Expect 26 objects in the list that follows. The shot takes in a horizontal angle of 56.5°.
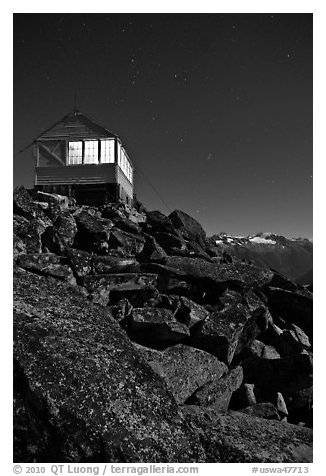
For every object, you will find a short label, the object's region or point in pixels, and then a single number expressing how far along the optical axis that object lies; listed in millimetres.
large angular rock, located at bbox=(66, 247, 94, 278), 6441
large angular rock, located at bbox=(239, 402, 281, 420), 4566
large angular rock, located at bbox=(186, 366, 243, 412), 4484
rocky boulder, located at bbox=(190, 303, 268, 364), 5391
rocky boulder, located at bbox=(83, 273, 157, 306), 5926
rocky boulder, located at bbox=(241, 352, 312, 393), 5176
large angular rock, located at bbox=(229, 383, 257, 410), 4844
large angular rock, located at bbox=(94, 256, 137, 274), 6828
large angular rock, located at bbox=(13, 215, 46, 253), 6559
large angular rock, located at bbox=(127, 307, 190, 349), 5164
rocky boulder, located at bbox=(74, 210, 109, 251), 8406
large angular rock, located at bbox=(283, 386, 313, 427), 5000
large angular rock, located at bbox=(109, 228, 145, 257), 8914
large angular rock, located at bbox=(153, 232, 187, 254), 10975
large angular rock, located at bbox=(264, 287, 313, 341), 7848
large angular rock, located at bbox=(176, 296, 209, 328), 5789
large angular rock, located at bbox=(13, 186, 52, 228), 8125
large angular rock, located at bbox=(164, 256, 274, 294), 7230
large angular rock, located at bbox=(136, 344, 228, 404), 4643
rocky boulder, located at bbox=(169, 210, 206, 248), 14925
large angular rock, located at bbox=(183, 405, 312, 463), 3580
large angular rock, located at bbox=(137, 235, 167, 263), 8408
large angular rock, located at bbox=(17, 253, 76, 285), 5695
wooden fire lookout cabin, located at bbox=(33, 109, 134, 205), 15953
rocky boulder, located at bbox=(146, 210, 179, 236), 12734
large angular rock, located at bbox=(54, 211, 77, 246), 7999
